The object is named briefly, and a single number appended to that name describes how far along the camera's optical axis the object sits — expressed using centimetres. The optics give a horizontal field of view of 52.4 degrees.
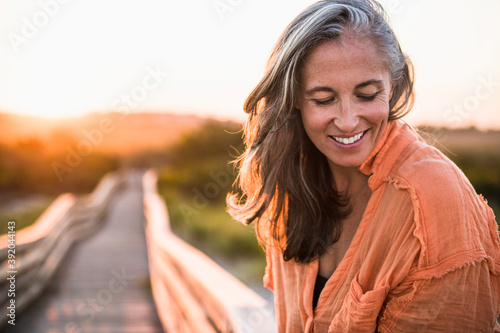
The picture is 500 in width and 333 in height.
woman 161
